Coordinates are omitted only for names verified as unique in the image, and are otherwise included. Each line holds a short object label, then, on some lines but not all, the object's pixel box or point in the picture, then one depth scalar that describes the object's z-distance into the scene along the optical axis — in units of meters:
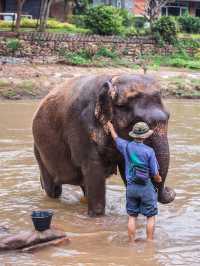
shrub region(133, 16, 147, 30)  41.06
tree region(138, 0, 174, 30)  36.32
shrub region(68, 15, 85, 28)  37.41
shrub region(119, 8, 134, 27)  39.12
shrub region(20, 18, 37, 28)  35.47
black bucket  7.61
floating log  7.52
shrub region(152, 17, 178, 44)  32.19
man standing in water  7.60
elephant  8.09
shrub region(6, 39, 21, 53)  27.89
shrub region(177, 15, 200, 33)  39.25
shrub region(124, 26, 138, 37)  32.89
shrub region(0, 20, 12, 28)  33.91
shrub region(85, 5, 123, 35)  31.88
